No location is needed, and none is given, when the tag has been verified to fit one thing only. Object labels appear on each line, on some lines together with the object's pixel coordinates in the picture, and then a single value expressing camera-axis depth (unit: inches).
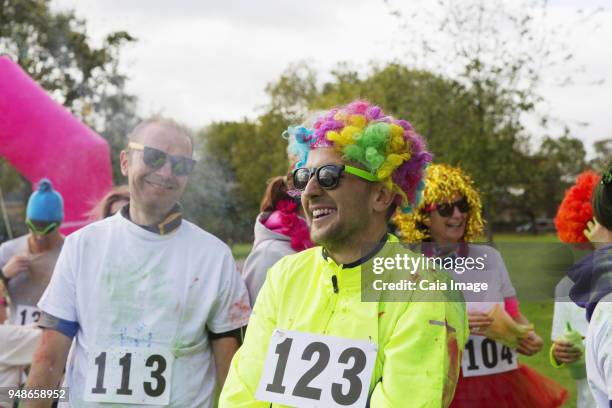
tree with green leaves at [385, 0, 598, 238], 617.3
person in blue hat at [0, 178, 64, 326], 242.8
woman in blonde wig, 172.4
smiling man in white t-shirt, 135.2
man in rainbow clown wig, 98.0
